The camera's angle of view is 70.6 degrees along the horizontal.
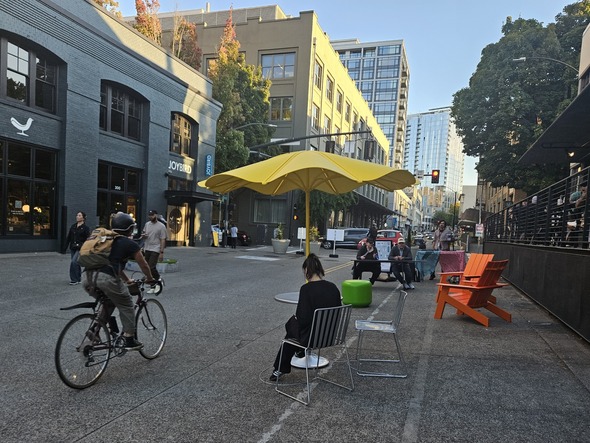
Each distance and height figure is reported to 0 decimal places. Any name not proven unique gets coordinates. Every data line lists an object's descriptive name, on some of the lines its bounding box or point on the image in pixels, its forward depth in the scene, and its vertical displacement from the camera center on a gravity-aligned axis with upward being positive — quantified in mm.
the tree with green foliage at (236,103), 29547 +7944
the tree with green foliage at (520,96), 24922 +7715
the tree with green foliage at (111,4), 31545 +15343
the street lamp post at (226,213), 26234 -469
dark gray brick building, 14906 +3354
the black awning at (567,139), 8700 +2266
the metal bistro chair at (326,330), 3865 -1141
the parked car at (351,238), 33219 -2040
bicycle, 3900 -1424
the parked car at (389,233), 30133 -1393
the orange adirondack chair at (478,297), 7074 -1402
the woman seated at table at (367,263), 11312 -1361
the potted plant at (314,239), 23203 -1946
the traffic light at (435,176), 27003 +2672
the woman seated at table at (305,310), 4078 -987
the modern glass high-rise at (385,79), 105400 +35851
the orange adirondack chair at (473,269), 8047 -1040
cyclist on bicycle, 4145 -755
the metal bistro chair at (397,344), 4590 -1538
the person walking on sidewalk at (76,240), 9625 -967
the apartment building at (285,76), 37188 +12385
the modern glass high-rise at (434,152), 183750 +29346
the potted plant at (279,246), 24078 -2151
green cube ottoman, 8570 -1670
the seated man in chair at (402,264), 11312 -1375
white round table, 4656 -1739
